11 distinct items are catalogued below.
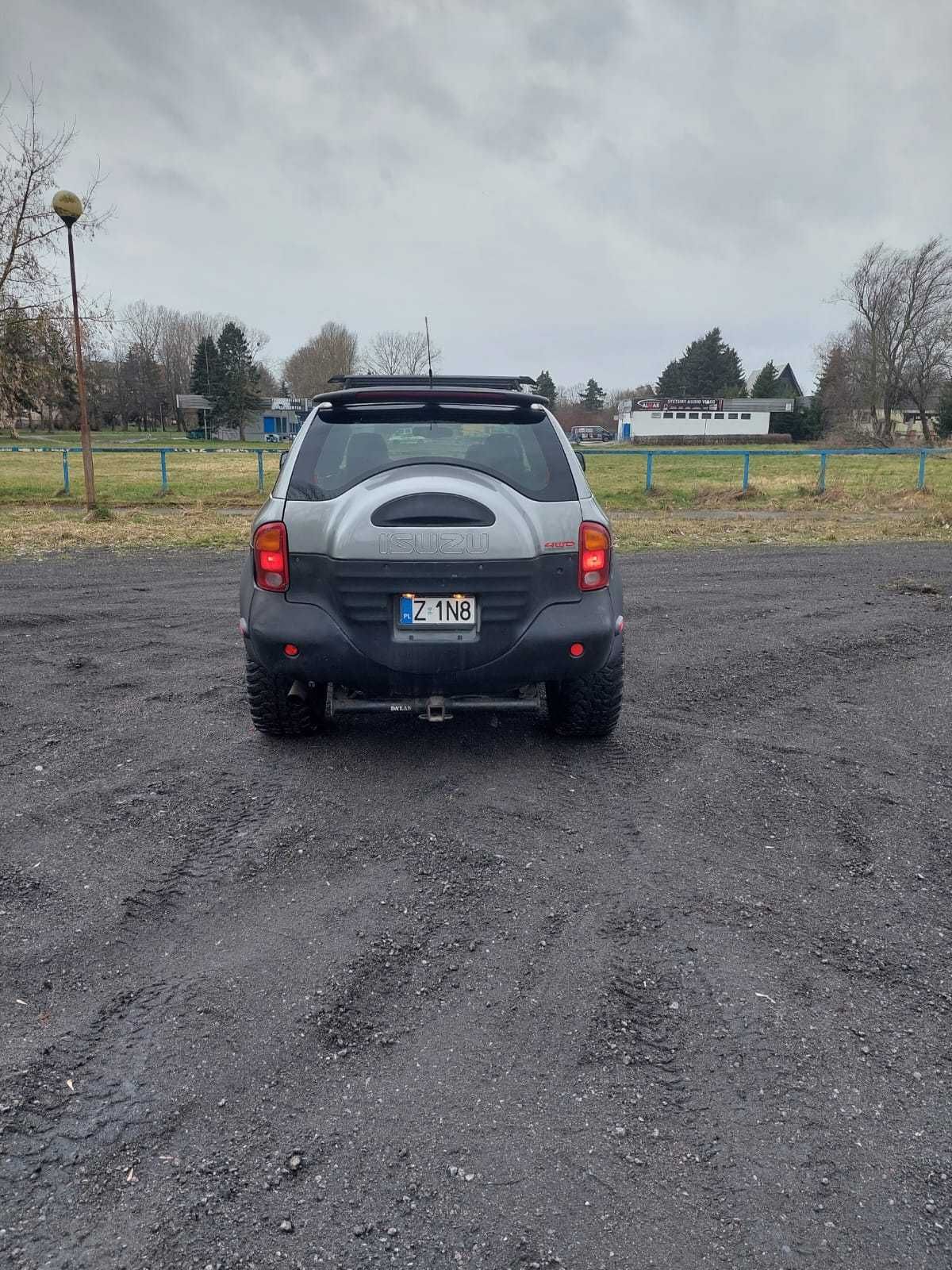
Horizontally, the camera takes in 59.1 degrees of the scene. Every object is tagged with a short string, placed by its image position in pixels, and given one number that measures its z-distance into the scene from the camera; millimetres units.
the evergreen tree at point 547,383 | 79838
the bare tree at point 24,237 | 16719
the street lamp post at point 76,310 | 12656
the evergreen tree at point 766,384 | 94250
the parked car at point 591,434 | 71875
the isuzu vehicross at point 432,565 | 3734
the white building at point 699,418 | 78375
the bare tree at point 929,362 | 50938
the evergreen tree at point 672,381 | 95719
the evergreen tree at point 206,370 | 80812
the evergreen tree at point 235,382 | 79000
